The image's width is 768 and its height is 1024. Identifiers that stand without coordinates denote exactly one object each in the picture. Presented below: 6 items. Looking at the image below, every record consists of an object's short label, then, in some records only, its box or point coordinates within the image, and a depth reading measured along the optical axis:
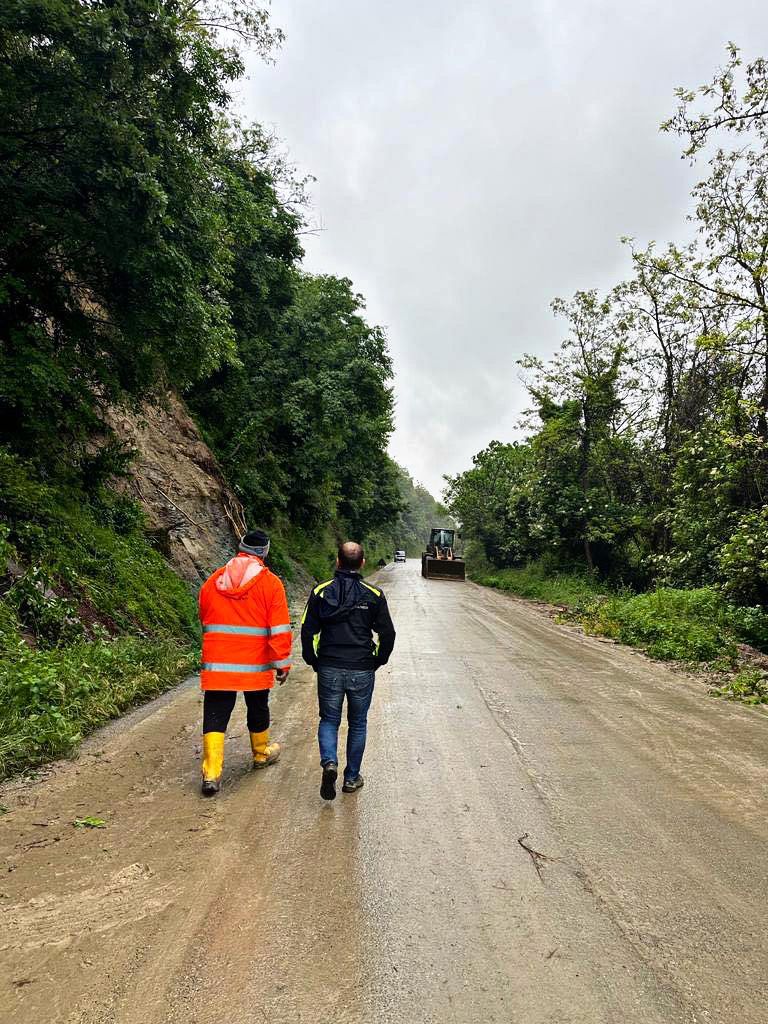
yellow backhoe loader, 36.31
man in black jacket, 4.29
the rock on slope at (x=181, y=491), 11.95
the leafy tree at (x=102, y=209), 6.61
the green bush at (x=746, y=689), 7.56
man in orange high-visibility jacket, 4.39
